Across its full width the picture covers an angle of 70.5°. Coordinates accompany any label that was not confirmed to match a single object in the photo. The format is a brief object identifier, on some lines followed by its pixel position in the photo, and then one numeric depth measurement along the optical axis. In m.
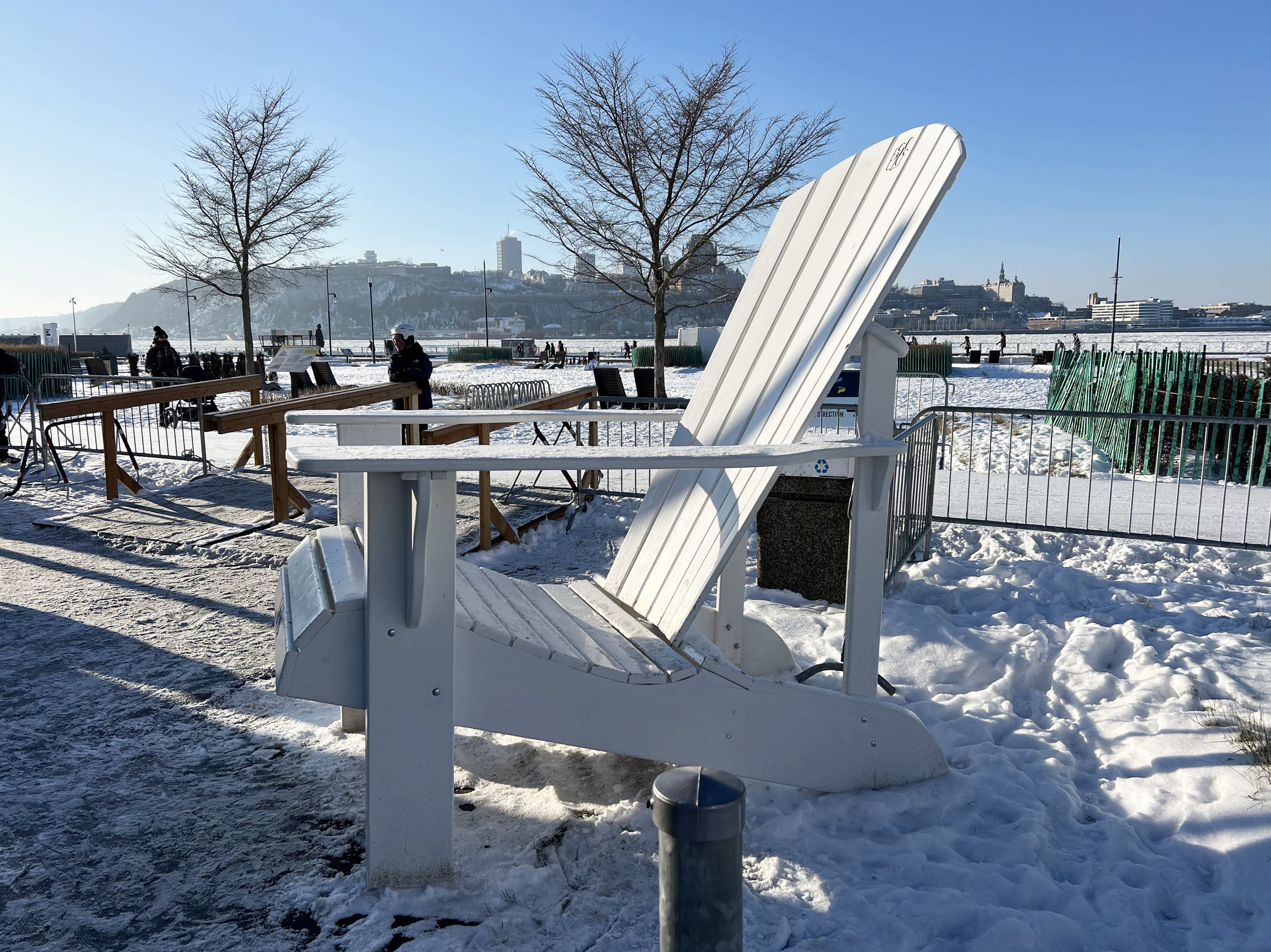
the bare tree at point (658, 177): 17.06
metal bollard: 1.45
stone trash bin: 4.90
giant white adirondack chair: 2.10
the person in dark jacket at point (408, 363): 10.63
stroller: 13.78
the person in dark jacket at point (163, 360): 13.99
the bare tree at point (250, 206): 22.06
